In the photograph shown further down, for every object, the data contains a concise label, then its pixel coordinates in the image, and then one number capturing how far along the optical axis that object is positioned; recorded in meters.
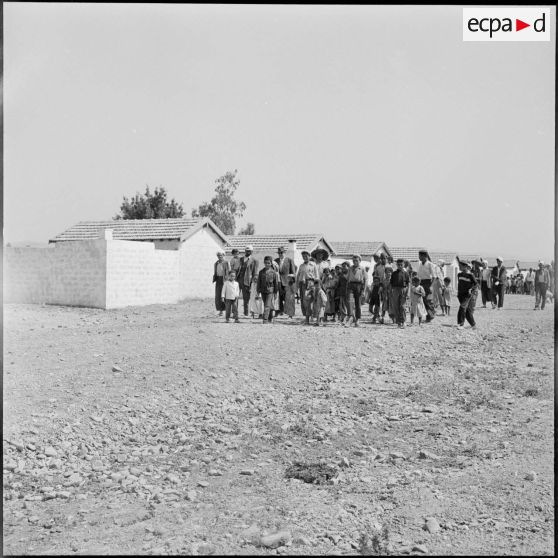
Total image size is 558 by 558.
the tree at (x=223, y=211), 23.44
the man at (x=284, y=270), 12.24
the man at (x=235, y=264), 12.45
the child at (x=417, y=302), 12.45
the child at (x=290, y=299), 12.52
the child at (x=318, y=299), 11.71
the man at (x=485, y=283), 15.65
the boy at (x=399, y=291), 11.50
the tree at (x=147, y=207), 32.31
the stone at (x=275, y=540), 3.66
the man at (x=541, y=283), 16.31
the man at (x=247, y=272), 12.20
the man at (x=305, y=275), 11.87
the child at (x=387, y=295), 12.15
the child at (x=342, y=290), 12.00
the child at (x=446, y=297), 14.02
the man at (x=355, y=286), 11.53
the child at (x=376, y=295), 12.23
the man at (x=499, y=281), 15.43
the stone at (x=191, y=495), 4.30
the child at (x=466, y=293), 11.48
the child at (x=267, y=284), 11.30
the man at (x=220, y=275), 12.07
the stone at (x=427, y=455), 5.14
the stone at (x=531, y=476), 4.66
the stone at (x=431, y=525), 3.90
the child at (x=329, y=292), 12.31
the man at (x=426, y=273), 12.38
